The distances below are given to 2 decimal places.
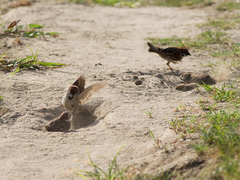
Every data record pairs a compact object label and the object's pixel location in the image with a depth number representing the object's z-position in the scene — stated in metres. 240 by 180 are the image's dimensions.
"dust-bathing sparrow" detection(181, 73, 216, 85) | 10.95
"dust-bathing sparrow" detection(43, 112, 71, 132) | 8.78
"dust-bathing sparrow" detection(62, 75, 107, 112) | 9.47
